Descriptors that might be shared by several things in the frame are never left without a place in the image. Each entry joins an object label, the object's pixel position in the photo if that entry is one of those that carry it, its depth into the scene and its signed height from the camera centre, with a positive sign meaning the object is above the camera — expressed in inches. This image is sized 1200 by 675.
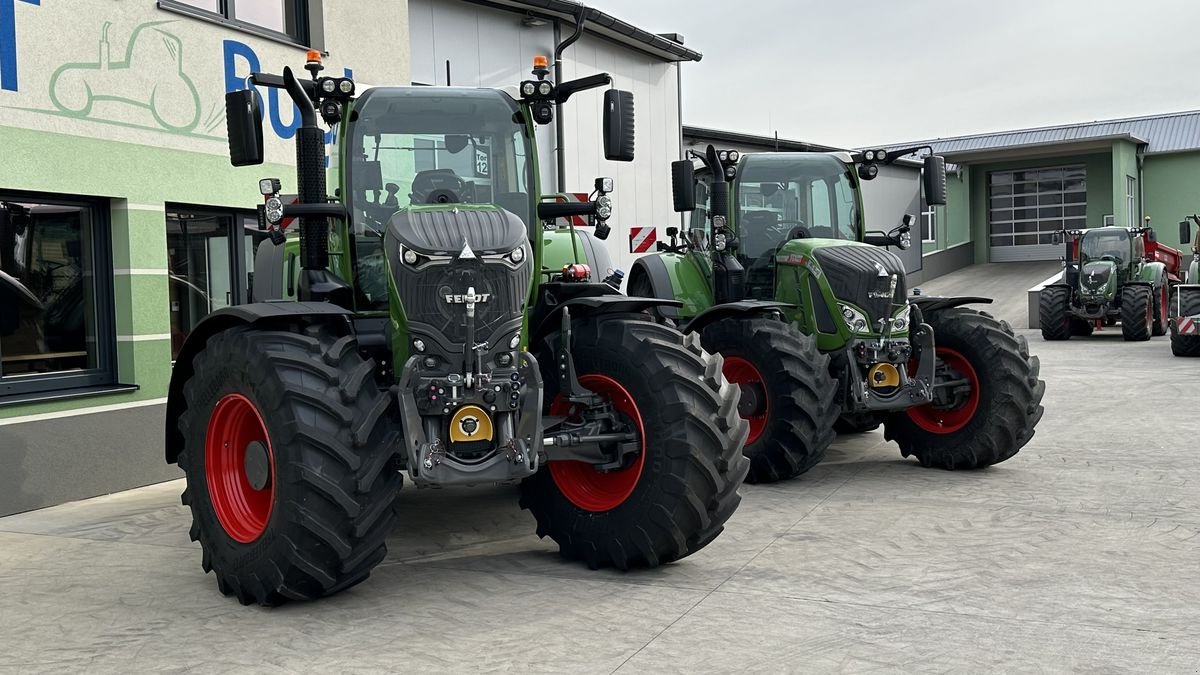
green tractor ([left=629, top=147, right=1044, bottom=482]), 297.4 -16.2
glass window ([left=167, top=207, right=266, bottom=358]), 336.8 +11.0
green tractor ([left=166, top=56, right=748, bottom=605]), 186.4 -15.1
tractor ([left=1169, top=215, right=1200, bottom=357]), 650.2 -27.9
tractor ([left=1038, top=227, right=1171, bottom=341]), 806.7 -9.9
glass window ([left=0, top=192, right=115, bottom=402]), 285.3 +1.3
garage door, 1445.6 +86.7
